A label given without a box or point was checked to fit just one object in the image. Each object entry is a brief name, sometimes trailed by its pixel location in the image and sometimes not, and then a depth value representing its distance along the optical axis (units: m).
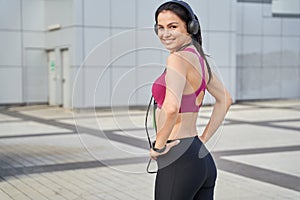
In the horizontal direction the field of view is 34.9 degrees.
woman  2.37
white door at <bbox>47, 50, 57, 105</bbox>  20.69
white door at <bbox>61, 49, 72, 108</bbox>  19.36
